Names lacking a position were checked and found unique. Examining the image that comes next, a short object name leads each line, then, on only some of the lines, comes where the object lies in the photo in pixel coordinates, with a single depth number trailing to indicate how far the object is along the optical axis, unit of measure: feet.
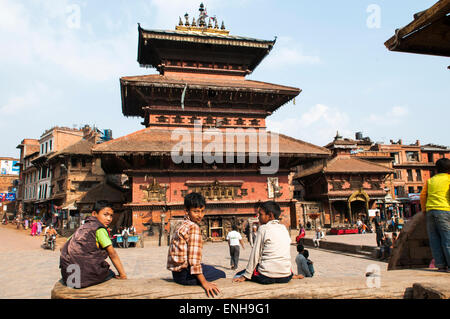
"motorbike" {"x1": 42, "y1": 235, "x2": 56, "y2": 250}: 62.87
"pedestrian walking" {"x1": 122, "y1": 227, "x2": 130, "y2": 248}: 60.85
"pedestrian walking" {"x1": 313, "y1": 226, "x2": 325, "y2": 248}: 59.82
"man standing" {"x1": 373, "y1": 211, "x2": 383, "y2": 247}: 46.42
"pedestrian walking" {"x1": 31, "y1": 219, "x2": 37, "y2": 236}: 99.12
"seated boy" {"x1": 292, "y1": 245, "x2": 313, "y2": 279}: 22.09
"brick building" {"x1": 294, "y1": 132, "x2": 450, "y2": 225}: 136.98
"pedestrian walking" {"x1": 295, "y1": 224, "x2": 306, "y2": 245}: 50.88
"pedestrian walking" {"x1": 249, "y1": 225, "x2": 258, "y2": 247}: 55.23
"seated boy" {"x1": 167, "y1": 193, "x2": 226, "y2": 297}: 11.57
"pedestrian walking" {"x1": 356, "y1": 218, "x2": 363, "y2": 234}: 89.56
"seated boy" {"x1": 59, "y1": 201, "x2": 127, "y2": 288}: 11.72
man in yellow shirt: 13.96
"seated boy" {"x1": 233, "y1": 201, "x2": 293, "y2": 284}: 12.32
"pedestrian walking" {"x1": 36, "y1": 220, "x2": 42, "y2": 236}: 101.69
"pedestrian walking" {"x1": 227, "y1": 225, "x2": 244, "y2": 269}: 35.09
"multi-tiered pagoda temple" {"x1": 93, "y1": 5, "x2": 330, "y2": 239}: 63.93
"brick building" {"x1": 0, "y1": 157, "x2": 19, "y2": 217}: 189.98
